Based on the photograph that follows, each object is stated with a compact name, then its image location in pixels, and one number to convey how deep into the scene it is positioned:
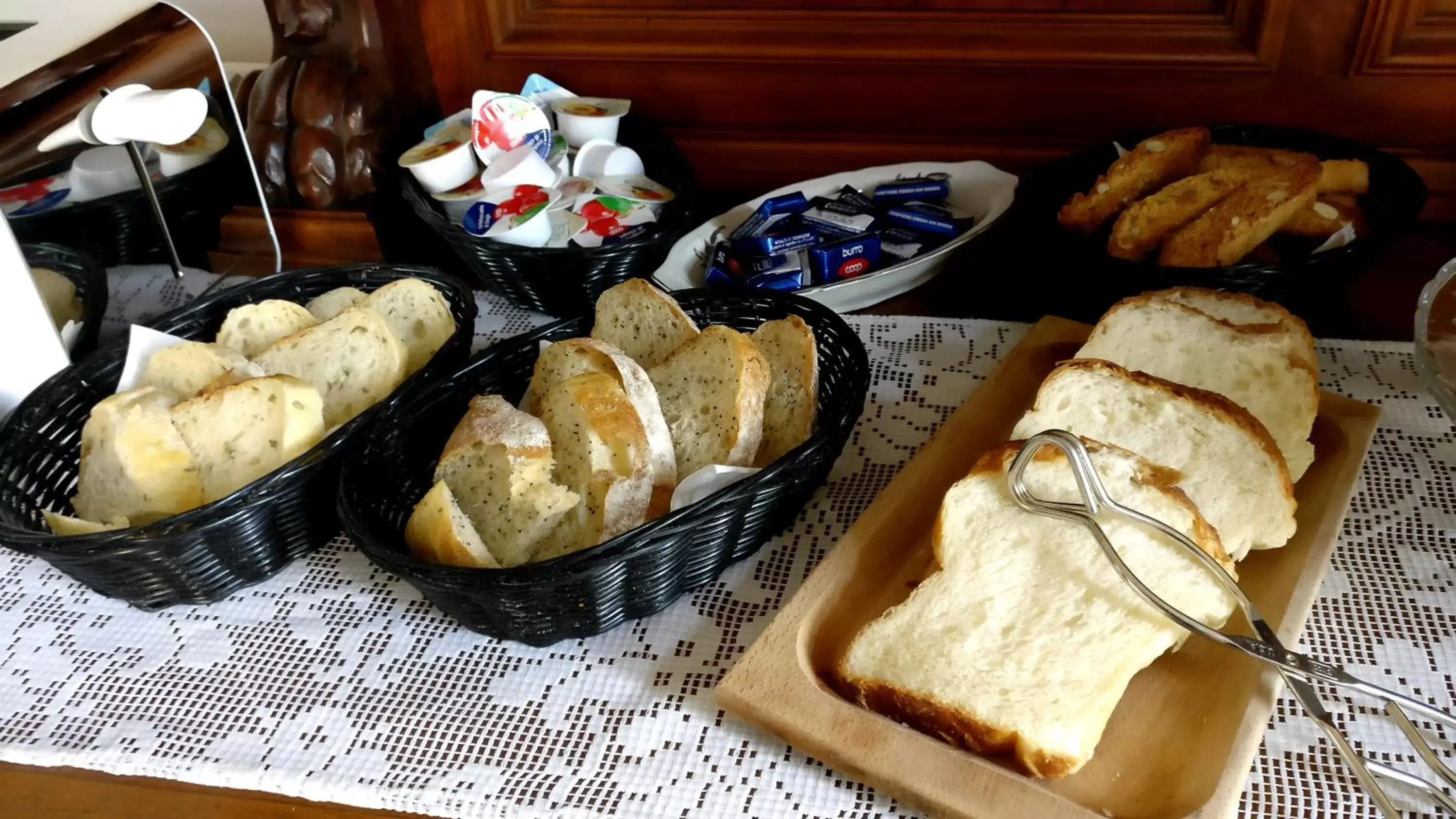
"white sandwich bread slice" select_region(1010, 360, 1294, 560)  0.77
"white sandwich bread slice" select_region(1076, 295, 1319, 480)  0.87
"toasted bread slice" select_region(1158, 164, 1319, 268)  0.98
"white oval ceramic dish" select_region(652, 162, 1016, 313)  1.14
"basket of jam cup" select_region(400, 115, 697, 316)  1.13
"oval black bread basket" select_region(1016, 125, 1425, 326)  0.96
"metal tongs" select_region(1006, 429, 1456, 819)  0.61
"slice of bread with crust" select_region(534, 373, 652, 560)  0.79
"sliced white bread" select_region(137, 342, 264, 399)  0.93
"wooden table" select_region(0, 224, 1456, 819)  0.73
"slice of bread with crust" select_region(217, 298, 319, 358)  1.01
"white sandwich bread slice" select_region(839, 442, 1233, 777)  0.66
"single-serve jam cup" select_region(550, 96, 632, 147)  1.30
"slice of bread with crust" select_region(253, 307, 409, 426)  0.96
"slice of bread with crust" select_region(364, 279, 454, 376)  1.04
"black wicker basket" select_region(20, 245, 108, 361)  1.12
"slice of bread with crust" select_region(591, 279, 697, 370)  0.97
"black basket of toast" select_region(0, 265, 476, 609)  0.79
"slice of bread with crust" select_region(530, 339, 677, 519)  0.85
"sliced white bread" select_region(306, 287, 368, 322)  1.07
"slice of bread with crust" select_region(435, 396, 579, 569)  0.80
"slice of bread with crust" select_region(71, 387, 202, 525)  0.83
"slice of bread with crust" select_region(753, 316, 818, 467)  0.89
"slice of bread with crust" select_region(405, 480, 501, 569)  0.74
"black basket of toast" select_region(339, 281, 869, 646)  0.74
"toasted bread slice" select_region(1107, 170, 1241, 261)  1.04
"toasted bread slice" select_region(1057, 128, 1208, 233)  1.08
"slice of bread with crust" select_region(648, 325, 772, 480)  0.85
